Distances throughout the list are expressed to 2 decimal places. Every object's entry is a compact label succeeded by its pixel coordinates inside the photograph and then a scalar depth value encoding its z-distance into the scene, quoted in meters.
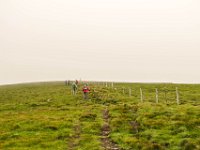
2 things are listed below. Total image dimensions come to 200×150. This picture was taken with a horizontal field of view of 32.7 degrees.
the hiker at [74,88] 66.32
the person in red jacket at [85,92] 56.29
